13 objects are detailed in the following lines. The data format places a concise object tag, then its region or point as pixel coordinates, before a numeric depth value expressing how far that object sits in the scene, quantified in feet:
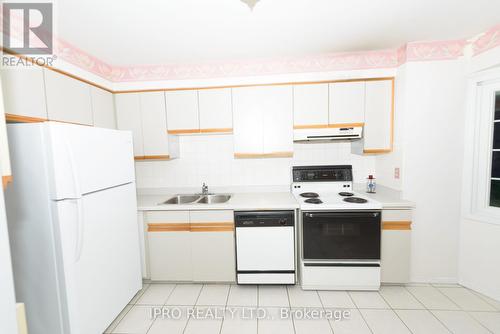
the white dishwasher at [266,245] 7.16
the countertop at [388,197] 6.98
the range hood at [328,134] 7.83
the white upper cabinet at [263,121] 8.01
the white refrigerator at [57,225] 4.42
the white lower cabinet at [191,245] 7.42
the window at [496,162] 6.63
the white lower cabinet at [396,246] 7.04
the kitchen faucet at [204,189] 9.12
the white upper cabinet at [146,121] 8.23
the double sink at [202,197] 9.06
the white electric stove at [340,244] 6.92
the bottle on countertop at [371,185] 8.57
